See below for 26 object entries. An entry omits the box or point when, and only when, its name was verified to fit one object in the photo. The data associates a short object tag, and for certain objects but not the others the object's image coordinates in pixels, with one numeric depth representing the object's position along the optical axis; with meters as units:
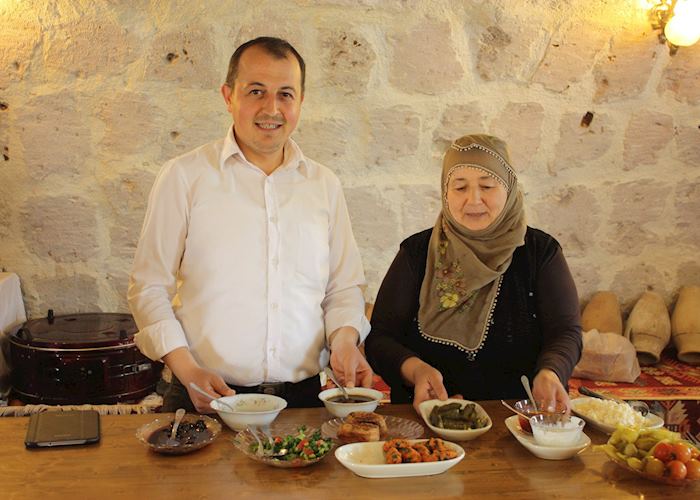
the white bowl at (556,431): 1.74
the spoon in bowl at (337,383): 2.01
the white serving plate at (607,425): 1.88
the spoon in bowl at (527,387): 1.96
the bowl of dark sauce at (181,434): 1.70
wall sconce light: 3.66
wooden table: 1.53
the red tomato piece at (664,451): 1.61
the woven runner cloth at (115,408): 2.71
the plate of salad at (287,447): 1.63
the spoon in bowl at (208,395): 1.87
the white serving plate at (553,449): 1.72
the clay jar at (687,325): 3.81
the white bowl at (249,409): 1.82
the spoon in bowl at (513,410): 1.84
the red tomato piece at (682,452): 1.59
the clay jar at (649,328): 3.82
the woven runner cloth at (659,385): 3.34
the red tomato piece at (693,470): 1.57
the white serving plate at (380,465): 1.59
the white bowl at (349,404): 1.92
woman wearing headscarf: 2.28
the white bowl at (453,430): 1.81
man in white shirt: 2.12
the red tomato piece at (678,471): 1.56
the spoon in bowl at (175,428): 1.73
